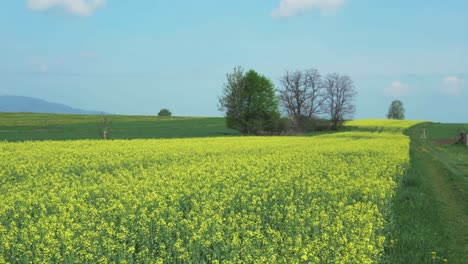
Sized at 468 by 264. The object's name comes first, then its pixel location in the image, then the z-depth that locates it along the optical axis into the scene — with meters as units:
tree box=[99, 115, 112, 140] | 63.06
